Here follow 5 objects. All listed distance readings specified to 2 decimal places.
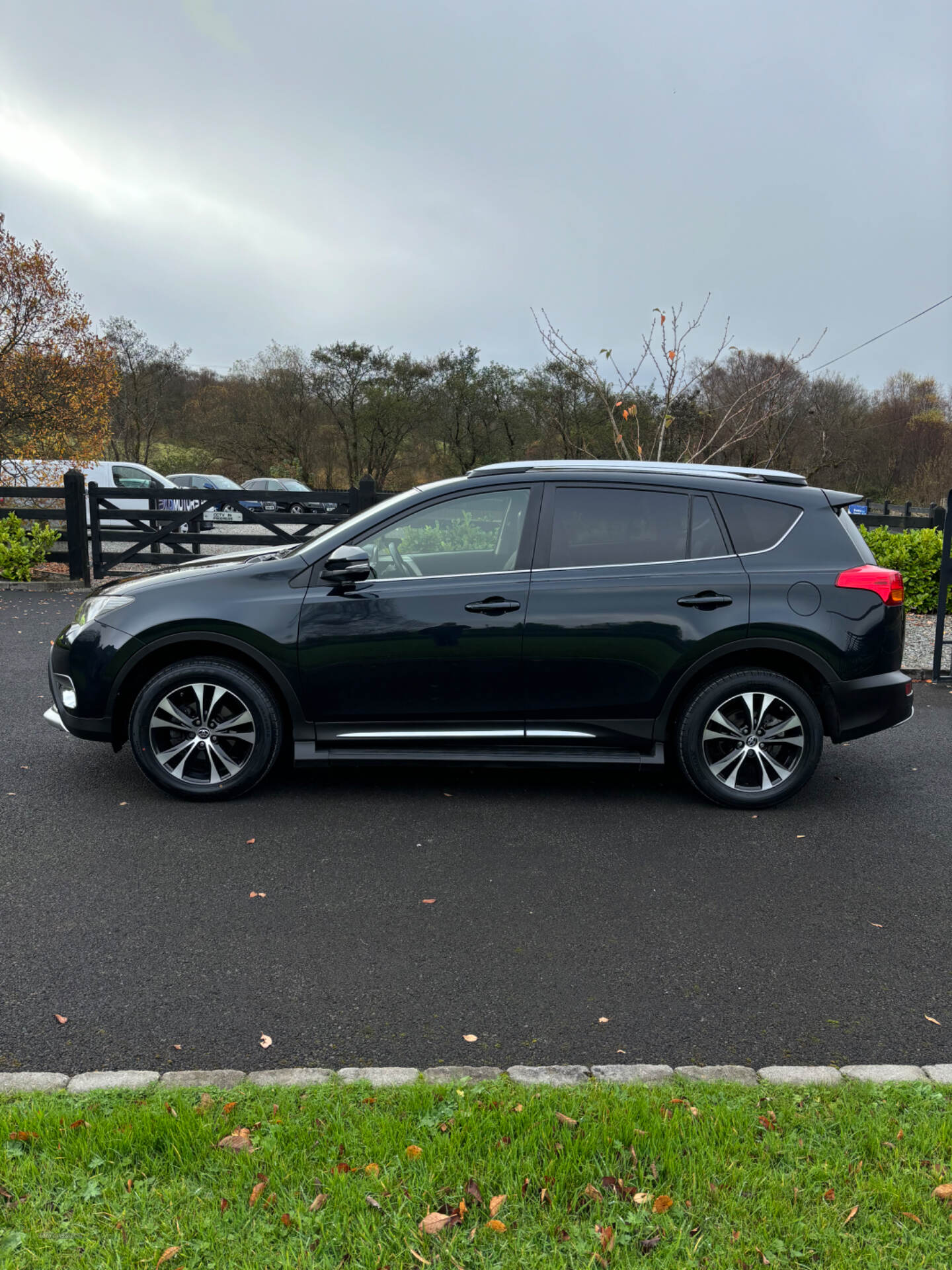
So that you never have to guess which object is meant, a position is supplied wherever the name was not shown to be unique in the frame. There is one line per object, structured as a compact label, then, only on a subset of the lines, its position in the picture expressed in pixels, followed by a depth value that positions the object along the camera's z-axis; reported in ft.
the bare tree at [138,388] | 140.05
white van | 61.87
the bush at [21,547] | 45.34
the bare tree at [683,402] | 42.16
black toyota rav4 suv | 16.31
